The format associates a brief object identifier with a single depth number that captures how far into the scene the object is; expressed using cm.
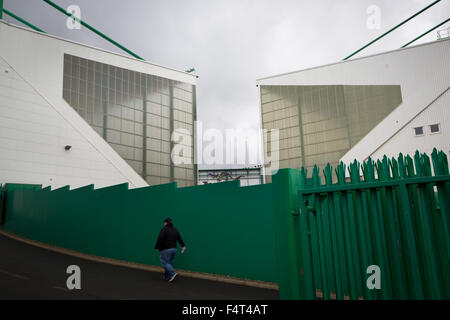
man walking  884
